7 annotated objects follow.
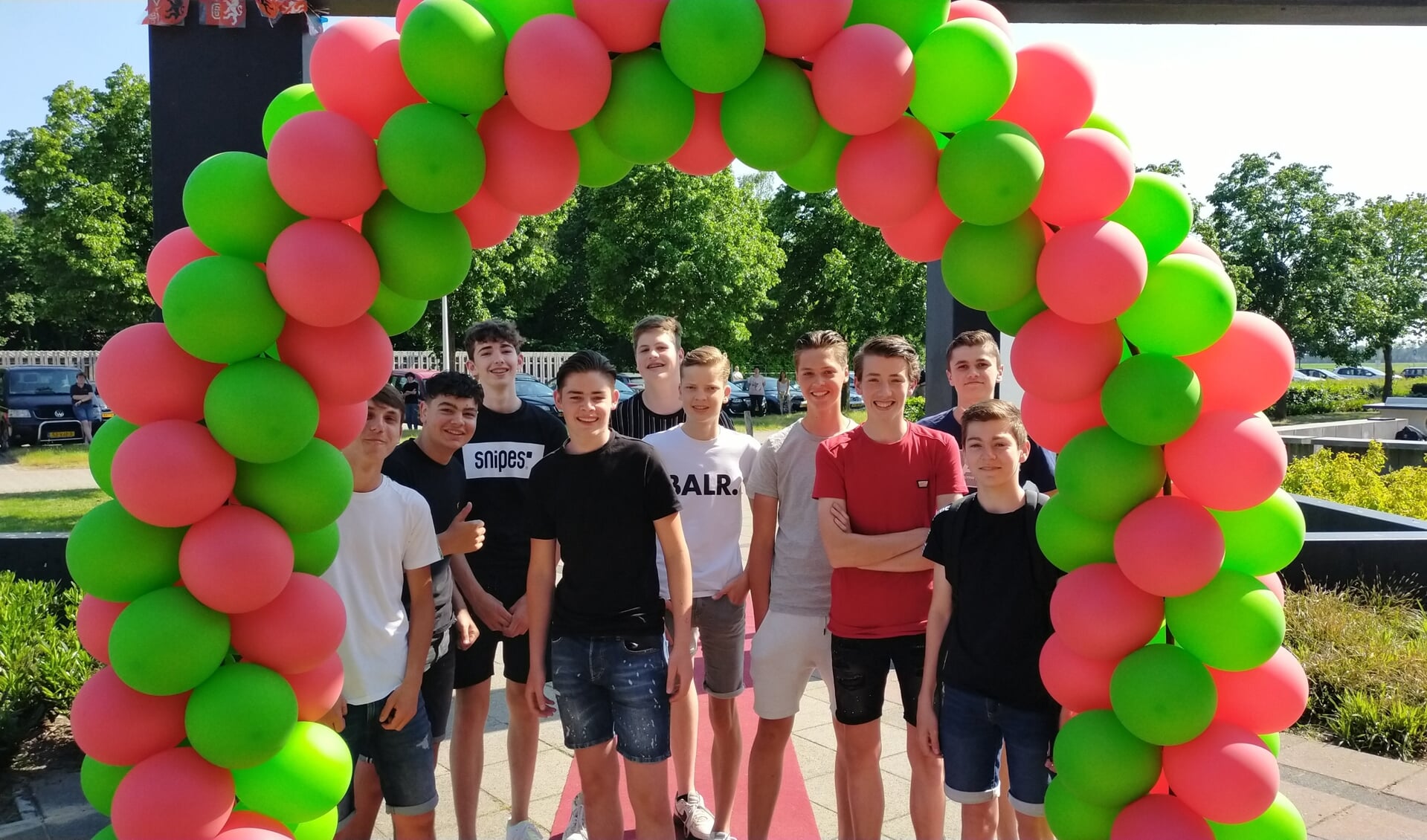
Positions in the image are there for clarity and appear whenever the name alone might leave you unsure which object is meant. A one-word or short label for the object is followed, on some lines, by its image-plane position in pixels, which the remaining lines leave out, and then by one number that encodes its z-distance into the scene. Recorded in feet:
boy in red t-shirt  11.18
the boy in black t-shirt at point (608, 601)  10.84
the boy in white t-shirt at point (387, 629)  10.25
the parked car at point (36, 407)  63.41
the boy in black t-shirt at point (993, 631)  9.88
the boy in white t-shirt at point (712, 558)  12.76
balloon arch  7.51
